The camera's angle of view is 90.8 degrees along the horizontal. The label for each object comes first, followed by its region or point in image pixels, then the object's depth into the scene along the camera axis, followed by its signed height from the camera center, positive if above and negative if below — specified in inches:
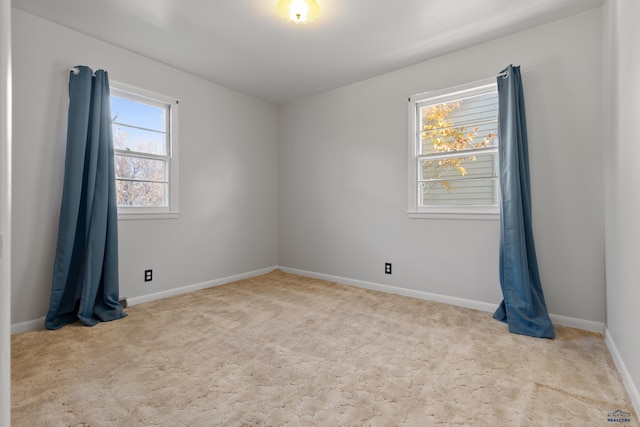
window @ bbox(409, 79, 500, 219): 120.5 +23.0
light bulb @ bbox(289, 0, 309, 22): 88.5 +57.1
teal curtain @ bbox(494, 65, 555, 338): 99.5 -5.4
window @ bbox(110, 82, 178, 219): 124.4 +24.3
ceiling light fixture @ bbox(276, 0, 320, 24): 88.5 +57.3
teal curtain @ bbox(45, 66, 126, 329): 104.2 -2.6
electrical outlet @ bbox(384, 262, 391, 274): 145.2 -26.6
